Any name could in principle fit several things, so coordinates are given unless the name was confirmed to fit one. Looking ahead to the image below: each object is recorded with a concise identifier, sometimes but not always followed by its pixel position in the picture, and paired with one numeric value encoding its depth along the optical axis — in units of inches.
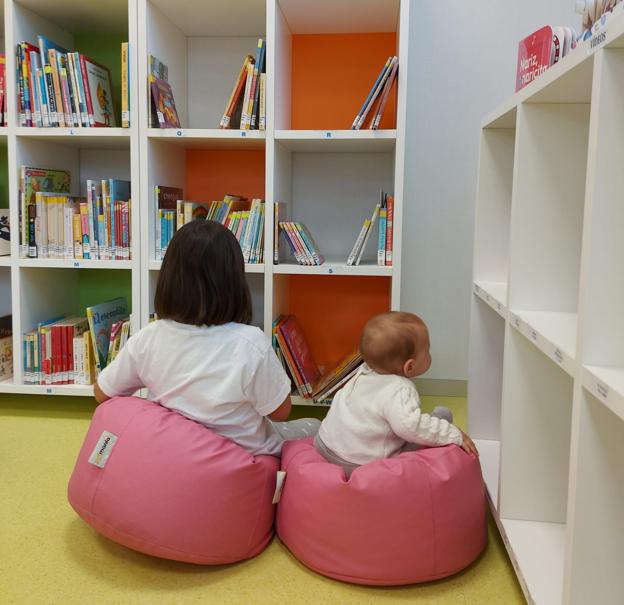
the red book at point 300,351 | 107.7
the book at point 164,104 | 103.4
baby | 66.9
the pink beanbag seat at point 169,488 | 63.1
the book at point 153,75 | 103.0
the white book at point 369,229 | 101.3
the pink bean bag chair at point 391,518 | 61.8
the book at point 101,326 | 111.4
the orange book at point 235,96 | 100.7
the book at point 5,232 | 114.3
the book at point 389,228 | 101.3
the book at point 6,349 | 116.2
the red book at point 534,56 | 66.8
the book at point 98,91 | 107.6
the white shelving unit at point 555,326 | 43.7
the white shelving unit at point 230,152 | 102.6
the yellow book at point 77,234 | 109.2
